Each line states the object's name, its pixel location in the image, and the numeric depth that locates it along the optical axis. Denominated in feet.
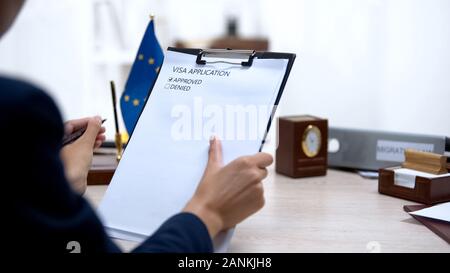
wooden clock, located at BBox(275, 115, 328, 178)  4.62
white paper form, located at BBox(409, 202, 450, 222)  3.97
